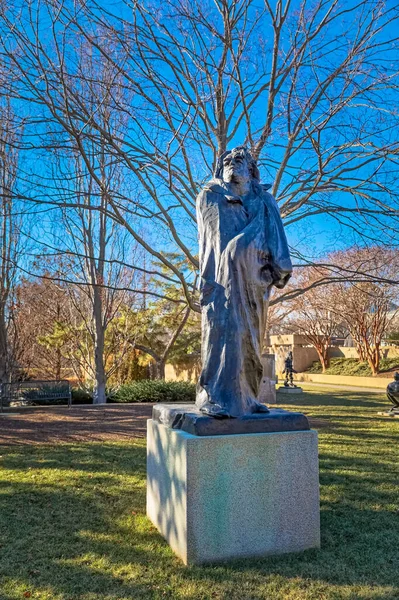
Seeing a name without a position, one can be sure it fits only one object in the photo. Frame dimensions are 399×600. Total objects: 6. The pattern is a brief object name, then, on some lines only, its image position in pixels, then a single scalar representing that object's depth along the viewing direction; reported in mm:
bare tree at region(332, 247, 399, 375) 28469
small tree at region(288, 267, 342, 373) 30703
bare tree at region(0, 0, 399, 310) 8008
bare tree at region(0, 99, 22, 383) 15694
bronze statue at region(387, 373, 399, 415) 12006
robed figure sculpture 3693
